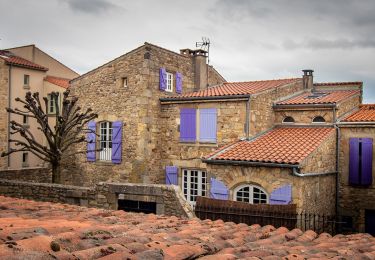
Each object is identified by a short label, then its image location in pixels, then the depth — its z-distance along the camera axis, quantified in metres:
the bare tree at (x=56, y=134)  14.57
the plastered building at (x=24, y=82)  24.19
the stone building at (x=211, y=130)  13.20
